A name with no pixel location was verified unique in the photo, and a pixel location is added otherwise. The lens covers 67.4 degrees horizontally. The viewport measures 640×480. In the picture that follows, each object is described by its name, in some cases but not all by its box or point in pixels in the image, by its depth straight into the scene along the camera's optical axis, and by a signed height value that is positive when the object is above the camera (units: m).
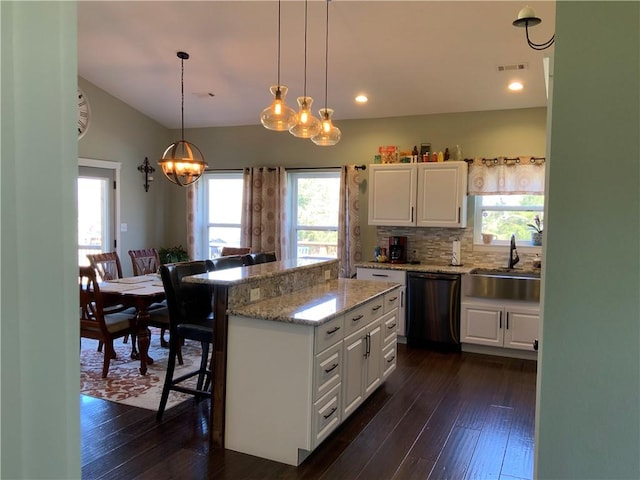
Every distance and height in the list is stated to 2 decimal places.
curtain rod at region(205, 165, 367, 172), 5.93 +0.71
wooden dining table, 4.01 -0.68
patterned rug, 3.63 -1.34
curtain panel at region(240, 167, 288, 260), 6.35 +0.16
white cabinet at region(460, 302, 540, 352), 4.71 -1.00
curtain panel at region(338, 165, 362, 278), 5.95 +0.01
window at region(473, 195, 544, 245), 5.36 +0.11
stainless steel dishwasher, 5.01 -0.89
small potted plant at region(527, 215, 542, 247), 5.19 -0.07
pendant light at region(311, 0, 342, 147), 3.71 +0.70
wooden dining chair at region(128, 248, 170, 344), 4.93 -0.52
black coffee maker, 5.66 -0.31
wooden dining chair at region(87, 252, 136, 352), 4.57 -0.52
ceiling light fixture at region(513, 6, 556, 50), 2.04 +0.91
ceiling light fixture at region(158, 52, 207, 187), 4.53 +0.52
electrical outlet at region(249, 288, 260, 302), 3.07 -0.47
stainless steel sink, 4.68 -0.60
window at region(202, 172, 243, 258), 6.88 +0.16
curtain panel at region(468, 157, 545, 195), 5.12 +0.54
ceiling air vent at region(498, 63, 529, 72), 4.32 +1.45
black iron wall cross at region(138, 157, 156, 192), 6.77 +0.70
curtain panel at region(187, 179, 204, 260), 6.91 +0.02
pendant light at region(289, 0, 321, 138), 3.43 +0.72
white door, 6.09 +0.09
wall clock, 5.73 +1.27
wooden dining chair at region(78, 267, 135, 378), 3.88 -0.86
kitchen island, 2.68 -0.84
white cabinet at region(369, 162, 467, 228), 5.23 +0.34
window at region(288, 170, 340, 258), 6.31 +0.13
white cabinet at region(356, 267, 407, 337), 5.22 -0.60
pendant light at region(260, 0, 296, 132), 3.24 +0.73
